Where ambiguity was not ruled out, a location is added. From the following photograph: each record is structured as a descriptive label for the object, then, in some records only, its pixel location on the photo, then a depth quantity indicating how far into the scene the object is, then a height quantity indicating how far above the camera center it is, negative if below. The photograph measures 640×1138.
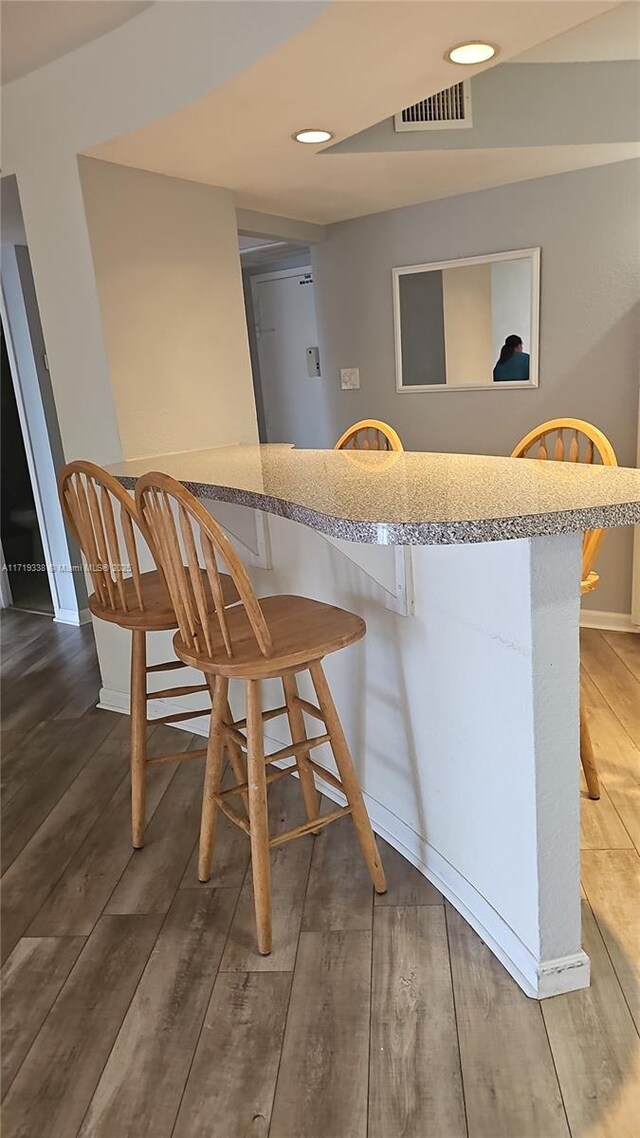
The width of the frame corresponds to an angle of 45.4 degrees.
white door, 4.62 +0.02
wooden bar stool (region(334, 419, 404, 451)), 2.51 -0.29
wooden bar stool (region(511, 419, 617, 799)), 1.91 -0.31
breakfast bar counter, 1.25 -0.61
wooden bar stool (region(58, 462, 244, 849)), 1.83 -0.57
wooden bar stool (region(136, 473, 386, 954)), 1.48 -0.57
